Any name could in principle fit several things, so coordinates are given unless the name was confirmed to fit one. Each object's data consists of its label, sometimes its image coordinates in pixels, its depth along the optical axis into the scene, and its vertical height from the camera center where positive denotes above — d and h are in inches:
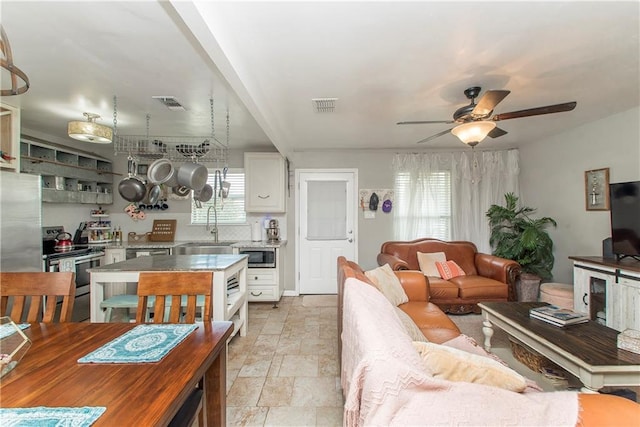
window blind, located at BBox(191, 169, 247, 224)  179.3 +7.5
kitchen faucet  171.2 -5.6
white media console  91.7 -27.8
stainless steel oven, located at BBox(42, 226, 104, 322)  122.2 -20.5
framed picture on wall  120.8 +12.2
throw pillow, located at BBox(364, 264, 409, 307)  101.0 -25.8
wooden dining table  32.9 -22.5
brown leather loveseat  134.1 -34.4
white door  179.6 -5.0
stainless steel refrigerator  94.8 -0.8
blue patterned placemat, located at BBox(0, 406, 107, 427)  29.2 -22.1
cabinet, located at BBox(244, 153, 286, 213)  164.9 +22.2
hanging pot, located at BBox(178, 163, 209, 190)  97.8 +16.2
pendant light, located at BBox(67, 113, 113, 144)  112.7 +38.2
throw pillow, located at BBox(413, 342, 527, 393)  41.2 -24.0
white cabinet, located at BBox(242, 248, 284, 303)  155.6 -38.0
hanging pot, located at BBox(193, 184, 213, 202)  116.6 +10.9
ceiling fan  77.1 +31.7
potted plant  139.3 -14.9
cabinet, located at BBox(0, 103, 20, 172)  103.0 +33.3
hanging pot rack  138.3 +43.9
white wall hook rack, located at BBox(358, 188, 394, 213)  176.9 +11.9
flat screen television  98.7 -1.5
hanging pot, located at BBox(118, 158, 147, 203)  105.3 +12.7
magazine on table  80.2 -30.9
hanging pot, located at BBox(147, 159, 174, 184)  96.8 +17.5
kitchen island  92.4 -18.8
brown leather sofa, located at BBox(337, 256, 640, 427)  30.9 -23.6
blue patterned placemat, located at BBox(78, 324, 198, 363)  42.8 -22.1
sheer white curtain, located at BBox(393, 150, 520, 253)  171.8 +16.6
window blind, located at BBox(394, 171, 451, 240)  174.9 +6.4
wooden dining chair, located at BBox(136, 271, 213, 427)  60.7 -16.4
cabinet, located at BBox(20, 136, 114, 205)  129.3 +26.1
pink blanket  31.4 -22.7
